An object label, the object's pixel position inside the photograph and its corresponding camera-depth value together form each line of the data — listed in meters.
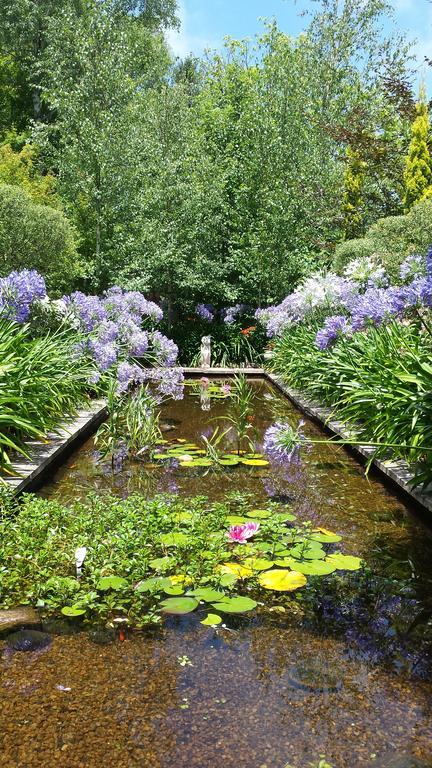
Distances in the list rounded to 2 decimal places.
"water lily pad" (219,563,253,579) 3.59
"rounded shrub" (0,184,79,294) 10.23
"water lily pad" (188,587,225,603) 3.32
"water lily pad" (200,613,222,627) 3.17
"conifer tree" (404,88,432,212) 14.30
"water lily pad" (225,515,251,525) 4.31
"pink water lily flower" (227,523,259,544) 3.61
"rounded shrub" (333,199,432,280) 11.09
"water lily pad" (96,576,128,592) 3.31
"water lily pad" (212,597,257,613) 3.23
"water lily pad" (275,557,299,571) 3.72
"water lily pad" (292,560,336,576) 3.63
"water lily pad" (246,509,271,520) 4.53
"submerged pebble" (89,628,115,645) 3.00
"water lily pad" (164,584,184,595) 3.36
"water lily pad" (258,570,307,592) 3.48
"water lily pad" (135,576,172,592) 3.33
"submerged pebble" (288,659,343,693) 2.67
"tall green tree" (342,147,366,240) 17.25
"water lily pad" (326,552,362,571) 3.77
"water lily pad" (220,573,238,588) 3.41
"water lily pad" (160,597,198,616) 3.20
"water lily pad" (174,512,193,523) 4.07
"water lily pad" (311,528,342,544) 4.16
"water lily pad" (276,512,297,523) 4.34
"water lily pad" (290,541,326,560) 3.83
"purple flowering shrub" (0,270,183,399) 6.91
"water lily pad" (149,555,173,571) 3.54
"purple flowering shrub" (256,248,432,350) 5.28
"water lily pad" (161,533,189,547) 3.81
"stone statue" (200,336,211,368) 15.05
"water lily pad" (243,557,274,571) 3.68
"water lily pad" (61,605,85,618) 3.15
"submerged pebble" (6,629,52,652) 2.93
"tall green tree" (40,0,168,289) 14.52
